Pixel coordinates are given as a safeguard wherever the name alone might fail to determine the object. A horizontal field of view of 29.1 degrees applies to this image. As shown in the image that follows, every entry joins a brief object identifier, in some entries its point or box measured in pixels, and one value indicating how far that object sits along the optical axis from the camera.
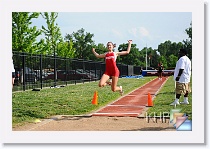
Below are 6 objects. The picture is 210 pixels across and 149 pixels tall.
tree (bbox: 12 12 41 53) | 15.57
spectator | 10.12
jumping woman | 9.07
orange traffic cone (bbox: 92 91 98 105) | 10.57
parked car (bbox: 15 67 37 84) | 16.39
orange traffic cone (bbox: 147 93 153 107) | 11.36
